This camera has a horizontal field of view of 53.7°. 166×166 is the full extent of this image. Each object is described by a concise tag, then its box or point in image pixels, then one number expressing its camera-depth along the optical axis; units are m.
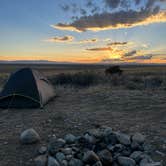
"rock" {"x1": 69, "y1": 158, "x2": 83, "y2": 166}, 3.16
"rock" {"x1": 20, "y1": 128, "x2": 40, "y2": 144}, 3.81
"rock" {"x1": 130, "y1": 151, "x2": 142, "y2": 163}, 3.23
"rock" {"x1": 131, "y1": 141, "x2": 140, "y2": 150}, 3.45
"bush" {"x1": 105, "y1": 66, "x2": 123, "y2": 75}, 14.97
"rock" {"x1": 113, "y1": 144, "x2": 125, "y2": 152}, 3.42
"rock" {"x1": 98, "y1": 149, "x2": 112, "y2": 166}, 3.24
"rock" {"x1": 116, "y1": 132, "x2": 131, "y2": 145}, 3.49
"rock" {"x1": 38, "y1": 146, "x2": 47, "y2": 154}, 3.46
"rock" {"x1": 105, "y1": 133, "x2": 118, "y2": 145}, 3.54
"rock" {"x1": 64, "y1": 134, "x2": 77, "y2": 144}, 3.58
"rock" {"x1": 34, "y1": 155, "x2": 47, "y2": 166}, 3.18
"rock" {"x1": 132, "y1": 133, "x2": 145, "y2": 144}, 3.55
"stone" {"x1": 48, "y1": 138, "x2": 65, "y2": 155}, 3.36
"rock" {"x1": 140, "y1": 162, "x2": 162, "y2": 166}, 3.02
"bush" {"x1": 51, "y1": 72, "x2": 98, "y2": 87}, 10.66
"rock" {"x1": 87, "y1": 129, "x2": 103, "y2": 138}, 3.62
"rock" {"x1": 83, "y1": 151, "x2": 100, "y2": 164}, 3.15
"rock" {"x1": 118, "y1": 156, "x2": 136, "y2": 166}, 3.15
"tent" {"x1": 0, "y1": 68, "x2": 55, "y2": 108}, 6.21
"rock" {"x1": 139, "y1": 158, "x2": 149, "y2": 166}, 3.09
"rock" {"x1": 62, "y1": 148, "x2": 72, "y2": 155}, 3.32
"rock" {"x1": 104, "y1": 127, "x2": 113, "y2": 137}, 3.61
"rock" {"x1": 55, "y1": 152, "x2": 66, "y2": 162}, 3.23
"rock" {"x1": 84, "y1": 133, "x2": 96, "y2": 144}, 3.50
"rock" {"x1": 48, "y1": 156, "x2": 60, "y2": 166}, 3.12
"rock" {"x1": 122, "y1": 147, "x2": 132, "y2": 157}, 3.36
